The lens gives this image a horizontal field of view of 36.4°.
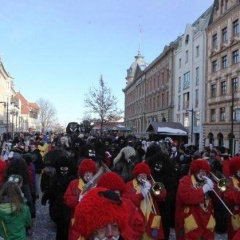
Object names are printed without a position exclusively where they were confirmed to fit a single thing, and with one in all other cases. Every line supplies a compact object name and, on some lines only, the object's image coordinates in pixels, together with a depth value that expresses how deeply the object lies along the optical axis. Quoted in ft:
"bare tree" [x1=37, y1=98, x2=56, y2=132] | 310.16
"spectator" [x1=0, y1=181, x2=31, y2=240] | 14.40
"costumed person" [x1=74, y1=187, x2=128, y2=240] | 7.99
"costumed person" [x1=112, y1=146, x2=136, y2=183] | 24.29
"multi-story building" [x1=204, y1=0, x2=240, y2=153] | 104.83
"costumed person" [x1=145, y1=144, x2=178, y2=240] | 18.21
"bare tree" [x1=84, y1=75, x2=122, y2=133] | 117.50
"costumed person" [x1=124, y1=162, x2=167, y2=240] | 16.12
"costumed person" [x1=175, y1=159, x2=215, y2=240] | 15.80
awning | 97.86
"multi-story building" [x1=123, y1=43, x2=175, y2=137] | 164.04
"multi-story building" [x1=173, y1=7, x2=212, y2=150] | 127.75
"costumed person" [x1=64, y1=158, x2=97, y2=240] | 15.47
